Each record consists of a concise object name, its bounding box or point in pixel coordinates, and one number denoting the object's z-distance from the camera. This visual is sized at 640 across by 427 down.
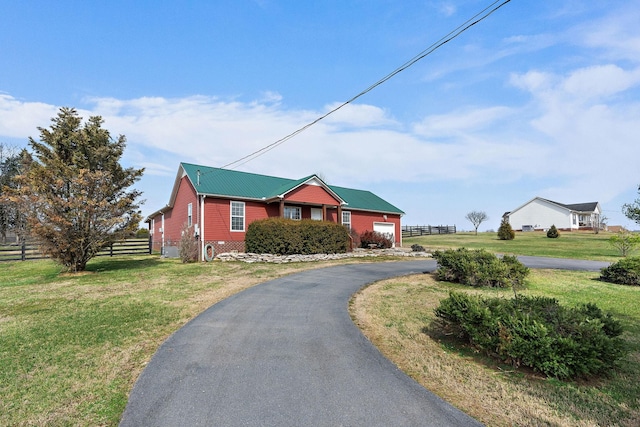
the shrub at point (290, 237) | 18.88
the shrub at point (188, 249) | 18.50
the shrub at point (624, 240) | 17.52
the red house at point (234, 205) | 20.52
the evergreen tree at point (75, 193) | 13.29
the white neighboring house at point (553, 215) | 54.09
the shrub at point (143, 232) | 43.08
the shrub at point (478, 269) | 11.70
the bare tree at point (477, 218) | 54.78
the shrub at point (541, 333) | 4.45
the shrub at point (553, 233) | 40.97
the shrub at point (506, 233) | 41.50
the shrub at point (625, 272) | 12.56
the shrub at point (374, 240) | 26.61
